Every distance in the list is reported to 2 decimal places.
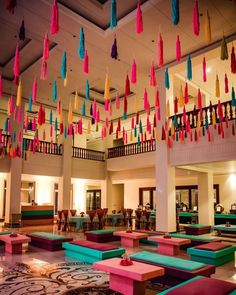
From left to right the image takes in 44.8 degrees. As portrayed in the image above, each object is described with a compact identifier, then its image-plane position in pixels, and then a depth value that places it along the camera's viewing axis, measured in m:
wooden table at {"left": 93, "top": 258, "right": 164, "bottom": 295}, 4.01
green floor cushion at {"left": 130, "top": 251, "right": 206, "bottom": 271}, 4.56
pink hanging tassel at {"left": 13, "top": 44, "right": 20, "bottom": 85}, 5.49
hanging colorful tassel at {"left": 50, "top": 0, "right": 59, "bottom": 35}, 4.49
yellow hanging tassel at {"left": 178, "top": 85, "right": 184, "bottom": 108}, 7.62
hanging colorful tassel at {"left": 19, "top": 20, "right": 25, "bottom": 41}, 5.12
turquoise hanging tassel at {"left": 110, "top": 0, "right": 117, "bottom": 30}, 4.53
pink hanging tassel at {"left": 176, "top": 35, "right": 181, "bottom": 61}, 5.33
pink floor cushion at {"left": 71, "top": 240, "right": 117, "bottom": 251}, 6.20
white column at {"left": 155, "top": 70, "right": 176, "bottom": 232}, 10.65
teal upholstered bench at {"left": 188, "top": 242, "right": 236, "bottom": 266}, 6.12
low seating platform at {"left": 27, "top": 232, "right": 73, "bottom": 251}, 7.92
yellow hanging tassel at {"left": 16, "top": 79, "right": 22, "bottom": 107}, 6.36
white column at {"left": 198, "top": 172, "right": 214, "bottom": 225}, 12.87
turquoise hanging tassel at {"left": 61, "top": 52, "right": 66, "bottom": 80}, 5.59
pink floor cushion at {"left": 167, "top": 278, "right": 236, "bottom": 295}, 3.30
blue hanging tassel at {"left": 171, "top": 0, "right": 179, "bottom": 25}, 4.65
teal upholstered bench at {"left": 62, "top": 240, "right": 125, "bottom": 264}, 6.03
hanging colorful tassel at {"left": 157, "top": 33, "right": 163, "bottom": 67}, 5.20
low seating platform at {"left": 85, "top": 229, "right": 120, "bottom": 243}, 9.27
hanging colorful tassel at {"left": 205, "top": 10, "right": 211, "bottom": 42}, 4.71
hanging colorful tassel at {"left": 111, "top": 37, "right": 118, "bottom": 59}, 5.48
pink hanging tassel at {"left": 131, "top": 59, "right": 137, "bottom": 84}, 5.99
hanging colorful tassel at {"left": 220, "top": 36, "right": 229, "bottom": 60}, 5.59
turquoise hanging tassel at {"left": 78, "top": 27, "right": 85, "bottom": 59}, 5.10
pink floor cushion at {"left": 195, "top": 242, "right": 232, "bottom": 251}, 6.30
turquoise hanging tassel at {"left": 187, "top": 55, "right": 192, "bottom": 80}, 6.19
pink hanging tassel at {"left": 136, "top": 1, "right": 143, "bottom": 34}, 4.54
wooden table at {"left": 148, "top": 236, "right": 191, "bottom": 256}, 7.15
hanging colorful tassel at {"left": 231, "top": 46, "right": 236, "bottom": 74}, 6.12
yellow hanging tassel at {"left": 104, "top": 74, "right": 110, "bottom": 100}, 6.43
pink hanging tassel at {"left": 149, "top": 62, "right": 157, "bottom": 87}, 6.35
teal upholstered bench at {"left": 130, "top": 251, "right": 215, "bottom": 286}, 4.46
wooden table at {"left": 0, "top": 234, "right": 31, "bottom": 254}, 7.37
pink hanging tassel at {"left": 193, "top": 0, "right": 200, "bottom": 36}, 4.62
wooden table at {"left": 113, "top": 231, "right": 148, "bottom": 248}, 8.41
